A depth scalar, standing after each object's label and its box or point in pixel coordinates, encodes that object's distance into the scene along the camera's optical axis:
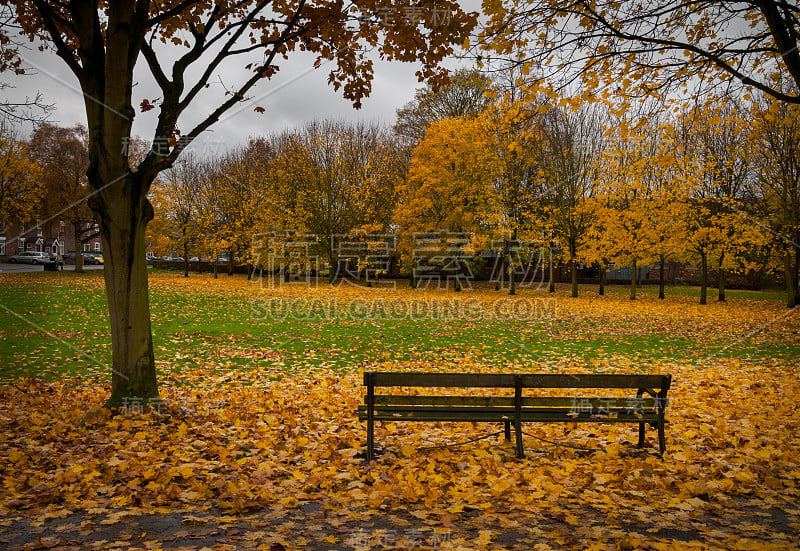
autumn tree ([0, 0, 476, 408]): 5.93
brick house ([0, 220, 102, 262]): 61.15
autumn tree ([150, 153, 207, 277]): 38.69
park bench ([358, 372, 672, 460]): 5.09
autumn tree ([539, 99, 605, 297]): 27.95
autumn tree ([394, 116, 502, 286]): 28.64
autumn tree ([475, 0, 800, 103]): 5.70
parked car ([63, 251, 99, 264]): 57.90
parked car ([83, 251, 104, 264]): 57.81
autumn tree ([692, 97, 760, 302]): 23.06
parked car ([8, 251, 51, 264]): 55.88
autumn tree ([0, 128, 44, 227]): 28.73
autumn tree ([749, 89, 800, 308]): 20.34
